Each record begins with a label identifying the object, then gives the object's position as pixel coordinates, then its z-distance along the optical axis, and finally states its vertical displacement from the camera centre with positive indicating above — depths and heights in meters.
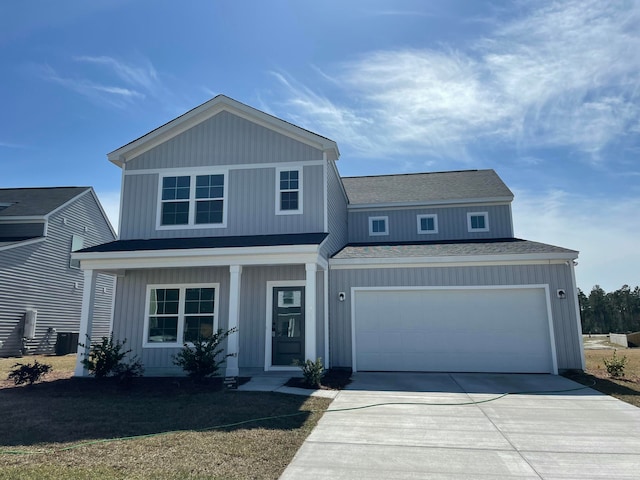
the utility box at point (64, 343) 17.95 -0.86
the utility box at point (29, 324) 16.98 -0.04
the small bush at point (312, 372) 8.63 -1.02
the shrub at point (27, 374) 8.77 -1.06
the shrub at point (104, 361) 9.39 -0.85
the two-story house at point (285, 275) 10.48 +1.23
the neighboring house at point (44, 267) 16.72 +2.37
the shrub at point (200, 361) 8.83 -0.81
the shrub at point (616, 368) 9.73 -1.06
